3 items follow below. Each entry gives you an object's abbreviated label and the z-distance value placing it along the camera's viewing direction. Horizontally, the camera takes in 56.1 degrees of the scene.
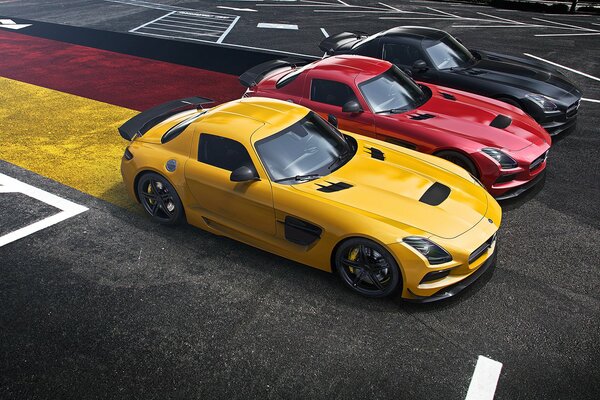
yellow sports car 5.17
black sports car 8.89
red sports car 7.02
